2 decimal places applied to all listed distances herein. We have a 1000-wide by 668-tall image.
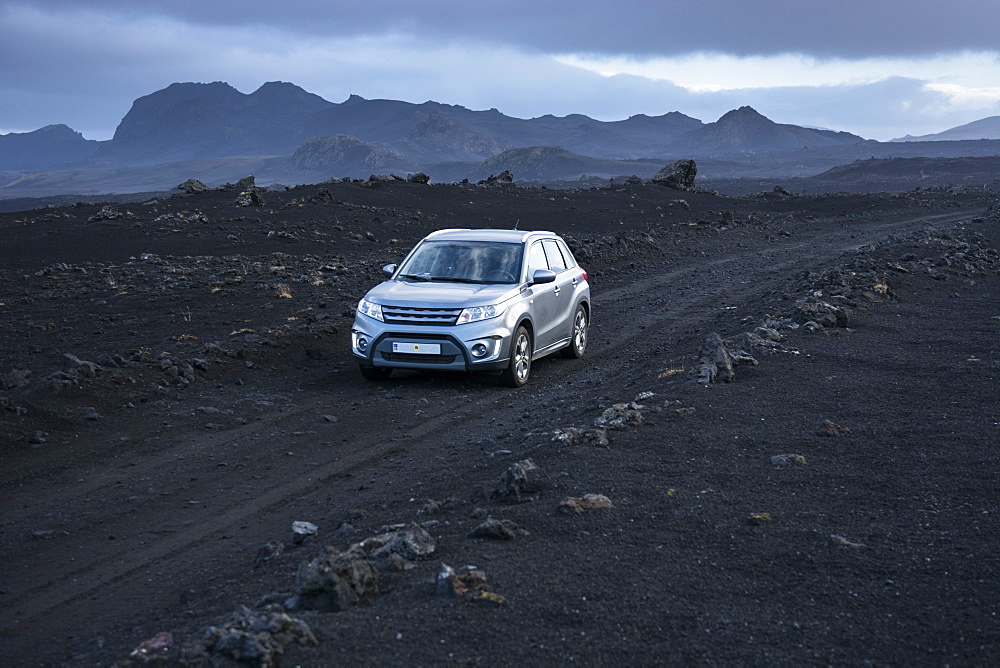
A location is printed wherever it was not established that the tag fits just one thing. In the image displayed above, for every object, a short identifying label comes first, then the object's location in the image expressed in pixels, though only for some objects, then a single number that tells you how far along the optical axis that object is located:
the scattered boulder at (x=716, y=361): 9.45
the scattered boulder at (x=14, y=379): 10.55
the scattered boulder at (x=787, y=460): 6.75
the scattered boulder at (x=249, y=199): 36.67
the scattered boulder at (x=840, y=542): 5.23
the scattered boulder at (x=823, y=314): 12.49
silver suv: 10.52
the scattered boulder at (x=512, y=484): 6.18
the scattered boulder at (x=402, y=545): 5.08
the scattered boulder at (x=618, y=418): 7.85
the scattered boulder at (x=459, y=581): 4.59
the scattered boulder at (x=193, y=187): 42.78
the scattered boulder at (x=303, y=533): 5.94
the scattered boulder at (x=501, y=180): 53.40
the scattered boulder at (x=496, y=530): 5.33
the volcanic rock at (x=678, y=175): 57.31
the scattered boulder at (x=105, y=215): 32.56
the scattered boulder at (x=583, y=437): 7.37
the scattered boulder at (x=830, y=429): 7.52
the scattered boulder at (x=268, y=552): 5.65
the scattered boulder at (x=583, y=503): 5.78
